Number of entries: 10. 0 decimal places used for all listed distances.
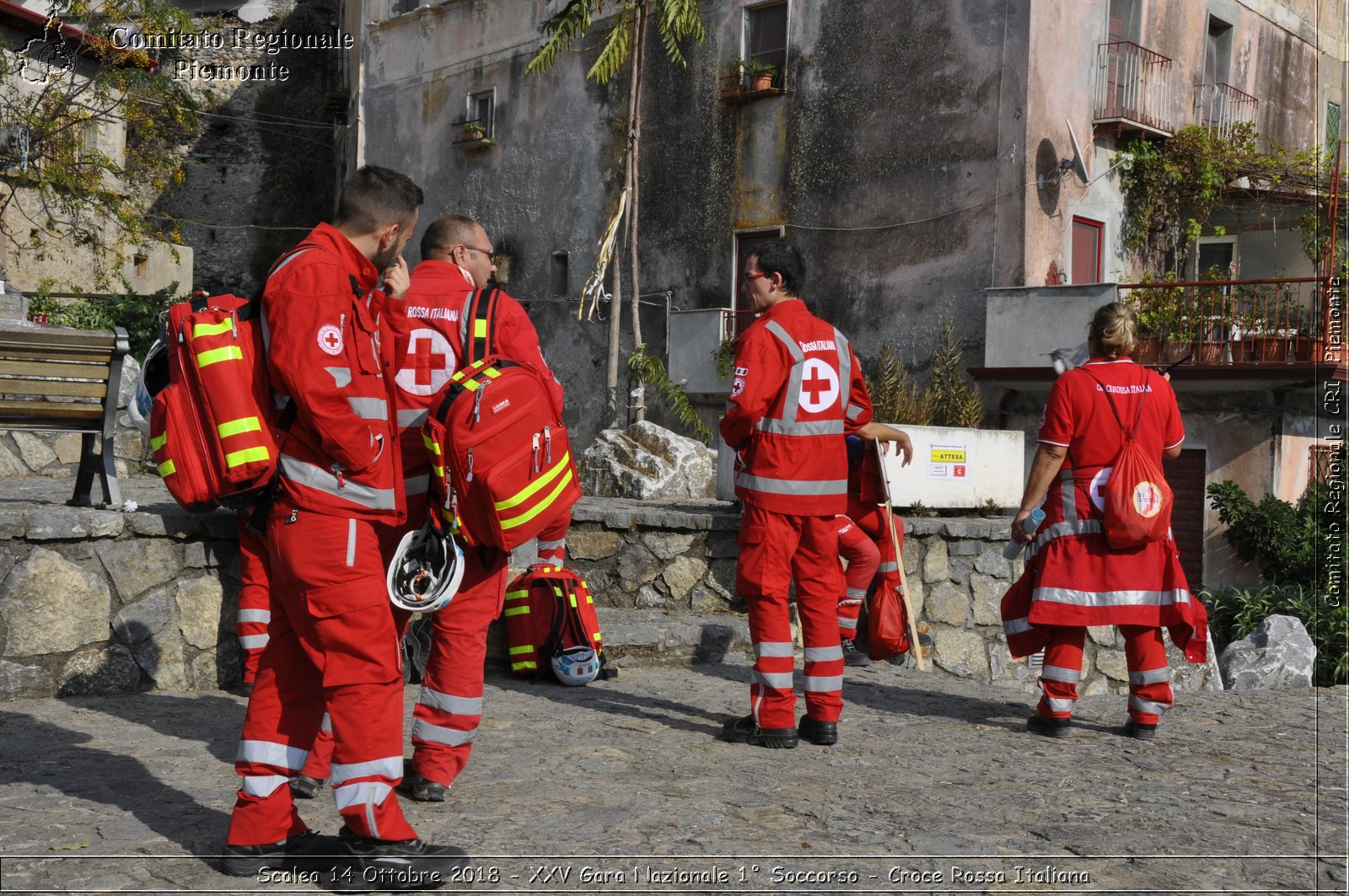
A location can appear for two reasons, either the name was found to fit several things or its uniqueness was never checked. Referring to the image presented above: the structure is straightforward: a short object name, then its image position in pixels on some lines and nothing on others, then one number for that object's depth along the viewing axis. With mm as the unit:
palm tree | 16875
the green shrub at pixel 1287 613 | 11594
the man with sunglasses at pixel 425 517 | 4141
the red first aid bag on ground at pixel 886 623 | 7758
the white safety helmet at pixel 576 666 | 6375
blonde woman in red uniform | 5695
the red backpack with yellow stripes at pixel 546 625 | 6426
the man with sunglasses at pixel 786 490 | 5227
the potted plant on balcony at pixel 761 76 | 20000
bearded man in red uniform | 3279
